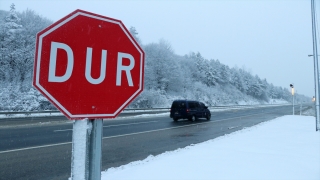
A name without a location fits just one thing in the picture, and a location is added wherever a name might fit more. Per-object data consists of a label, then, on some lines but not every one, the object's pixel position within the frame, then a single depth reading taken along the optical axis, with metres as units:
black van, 20.47
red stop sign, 1.49
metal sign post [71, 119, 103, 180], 1.58
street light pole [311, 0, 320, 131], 11.86
